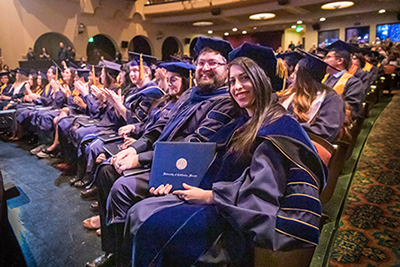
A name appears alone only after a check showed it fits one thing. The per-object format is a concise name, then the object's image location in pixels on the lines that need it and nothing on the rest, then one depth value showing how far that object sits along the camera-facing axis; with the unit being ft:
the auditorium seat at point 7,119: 17.00
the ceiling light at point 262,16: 50.62
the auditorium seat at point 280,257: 3.62
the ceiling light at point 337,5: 43.00
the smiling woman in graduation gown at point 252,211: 3.72
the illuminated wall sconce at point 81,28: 49.24
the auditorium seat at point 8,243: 5.79
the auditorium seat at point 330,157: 5.13
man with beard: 6.08
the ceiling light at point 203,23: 59.57
